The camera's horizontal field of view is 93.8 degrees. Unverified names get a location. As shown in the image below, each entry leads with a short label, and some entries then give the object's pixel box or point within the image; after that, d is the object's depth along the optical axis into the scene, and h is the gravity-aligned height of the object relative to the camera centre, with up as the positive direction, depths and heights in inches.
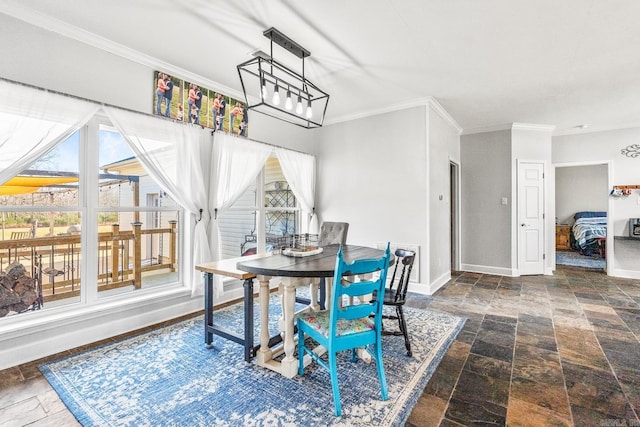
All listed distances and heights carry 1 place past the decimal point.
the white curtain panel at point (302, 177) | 185.0 +23.6
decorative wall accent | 201.9 +41.6
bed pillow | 318.0 -2.4
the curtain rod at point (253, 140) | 146.7 +39.5
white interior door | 210.4 -4.2
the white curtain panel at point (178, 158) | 114.1 +23.0
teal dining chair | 71.5 -29.1
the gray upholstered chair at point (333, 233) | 144.1 -10.0
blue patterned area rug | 68.5 -46.3
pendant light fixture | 98.3 +60.6
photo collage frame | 123.2 +49.4
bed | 279.0 -19.5
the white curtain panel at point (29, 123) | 85.8 +27.9
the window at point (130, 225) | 114.7 -4.7
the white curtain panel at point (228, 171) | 140.7 +21.1
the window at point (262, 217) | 162.1 -2.1
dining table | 80.4 -20.8
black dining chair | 97.0 -28.8
